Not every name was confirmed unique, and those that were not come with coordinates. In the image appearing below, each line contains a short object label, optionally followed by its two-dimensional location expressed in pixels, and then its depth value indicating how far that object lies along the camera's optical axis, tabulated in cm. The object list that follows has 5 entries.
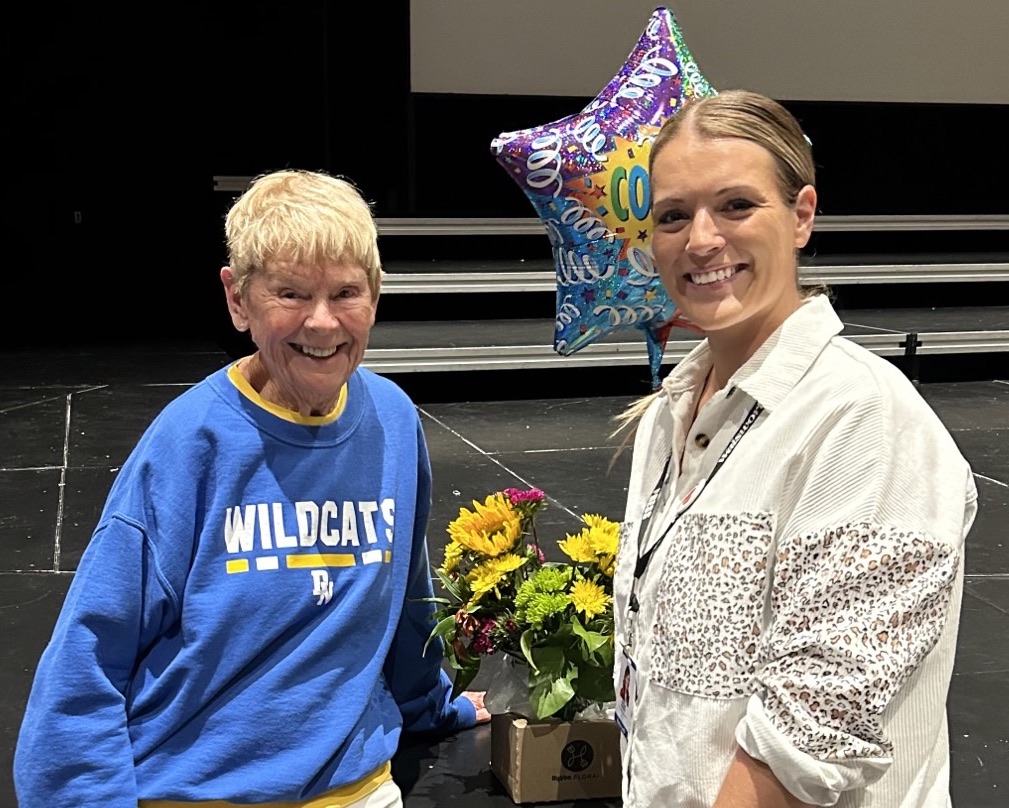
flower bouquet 192
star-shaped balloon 287
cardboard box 200
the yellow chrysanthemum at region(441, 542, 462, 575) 204
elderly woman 140
